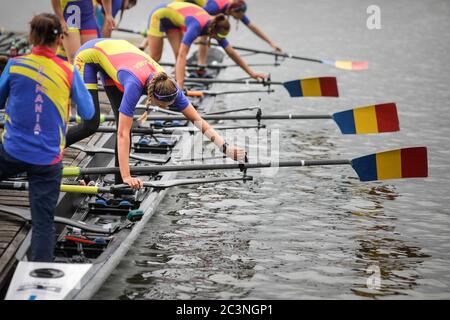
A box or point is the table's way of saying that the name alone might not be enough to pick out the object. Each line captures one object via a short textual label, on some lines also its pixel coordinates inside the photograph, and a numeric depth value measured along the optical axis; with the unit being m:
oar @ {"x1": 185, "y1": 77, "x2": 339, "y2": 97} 26.05
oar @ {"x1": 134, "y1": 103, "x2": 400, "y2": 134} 21.27
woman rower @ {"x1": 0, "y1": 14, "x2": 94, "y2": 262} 12.87
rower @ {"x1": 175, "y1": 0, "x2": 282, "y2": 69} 27.02
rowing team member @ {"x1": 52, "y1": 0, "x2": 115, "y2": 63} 21.27
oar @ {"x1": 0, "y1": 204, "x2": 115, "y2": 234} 15.70
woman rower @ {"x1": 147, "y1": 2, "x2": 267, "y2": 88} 23.59
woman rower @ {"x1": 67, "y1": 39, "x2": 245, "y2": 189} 15.30
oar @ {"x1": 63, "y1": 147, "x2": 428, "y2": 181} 18.91
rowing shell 12.87
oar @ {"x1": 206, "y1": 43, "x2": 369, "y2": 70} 31.37
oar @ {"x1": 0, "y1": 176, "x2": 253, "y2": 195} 16.09
